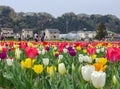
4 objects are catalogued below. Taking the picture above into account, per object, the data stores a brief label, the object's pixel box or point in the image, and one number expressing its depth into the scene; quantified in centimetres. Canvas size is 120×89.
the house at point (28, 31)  10669
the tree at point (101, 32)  6569
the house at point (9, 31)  9938
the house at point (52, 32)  11438
